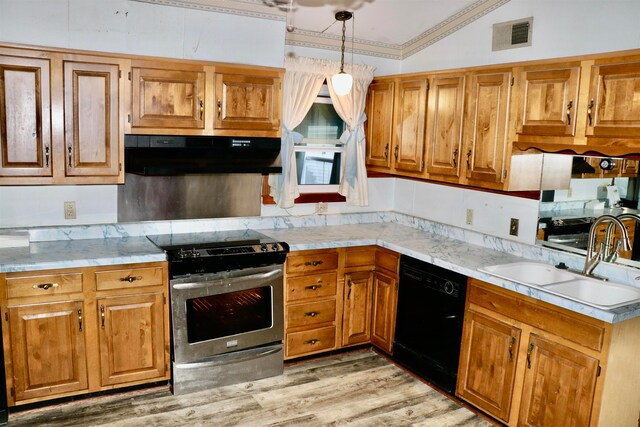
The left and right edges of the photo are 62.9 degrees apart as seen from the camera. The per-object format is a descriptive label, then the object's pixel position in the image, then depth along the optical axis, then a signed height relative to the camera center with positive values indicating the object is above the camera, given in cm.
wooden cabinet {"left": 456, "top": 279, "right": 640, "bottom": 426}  263 -115
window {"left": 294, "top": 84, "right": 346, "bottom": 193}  449 -5
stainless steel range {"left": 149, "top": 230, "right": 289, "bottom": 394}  338 -114
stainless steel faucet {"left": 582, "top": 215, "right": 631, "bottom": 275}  295 -53
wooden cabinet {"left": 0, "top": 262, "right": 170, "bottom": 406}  303 -119
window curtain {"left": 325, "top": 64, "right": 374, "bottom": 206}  443 +3
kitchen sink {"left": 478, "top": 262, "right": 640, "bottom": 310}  284 -75
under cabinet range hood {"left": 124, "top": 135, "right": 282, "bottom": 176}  333 -12
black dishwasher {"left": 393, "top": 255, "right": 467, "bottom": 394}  343 -119
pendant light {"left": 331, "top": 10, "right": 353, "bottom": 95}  339 +39
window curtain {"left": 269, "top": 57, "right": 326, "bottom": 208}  418 +27
